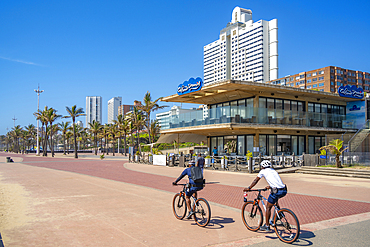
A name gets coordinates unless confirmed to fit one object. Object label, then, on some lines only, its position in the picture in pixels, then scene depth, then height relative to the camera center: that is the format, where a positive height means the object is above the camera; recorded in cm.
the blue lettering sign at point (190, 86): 2878 +507
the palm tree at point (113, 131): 7972 +134
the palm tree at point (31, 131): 11185 +188
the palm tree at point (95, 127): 8362 +240
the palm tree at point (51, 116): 6456 +443
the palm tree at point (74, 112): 5778 +467
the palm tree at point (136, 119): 6156 +374
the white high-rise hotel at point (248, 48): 17438 +5419
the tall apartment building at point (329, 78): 12244 +2536
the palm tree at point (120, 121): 7394 +383
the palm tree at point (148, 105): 5522 +579
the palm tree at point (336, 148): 2016 -78
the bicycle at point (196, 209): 729 -188
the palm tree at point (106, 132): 8306 +118
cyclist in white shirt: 625 -103
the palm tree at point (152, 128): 7325 +202
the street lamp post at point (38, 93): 7279 +1060
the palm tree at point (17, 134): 11840 +71
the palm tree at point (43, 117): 6681 +439
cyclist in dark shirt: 748 -133
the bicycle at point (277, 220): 604 -184
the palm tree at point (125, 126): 7206 +244
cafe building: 2664 +186
